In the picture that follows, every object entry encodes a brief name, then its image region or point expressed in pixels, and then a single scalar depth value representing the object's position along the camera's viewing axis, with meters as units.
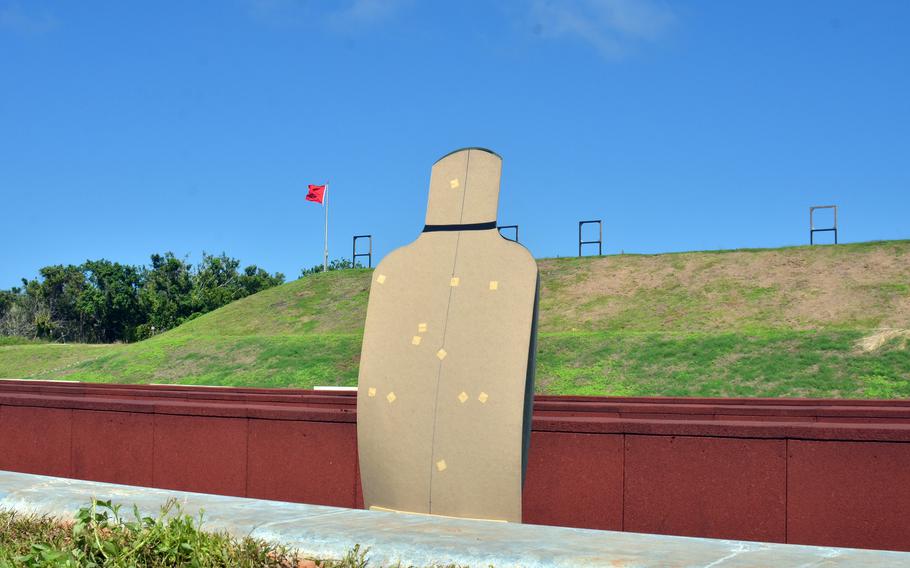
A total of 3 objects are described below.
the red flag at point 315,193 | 57.97
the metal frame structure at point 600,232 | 51.03
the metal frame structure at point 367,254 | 55.71
